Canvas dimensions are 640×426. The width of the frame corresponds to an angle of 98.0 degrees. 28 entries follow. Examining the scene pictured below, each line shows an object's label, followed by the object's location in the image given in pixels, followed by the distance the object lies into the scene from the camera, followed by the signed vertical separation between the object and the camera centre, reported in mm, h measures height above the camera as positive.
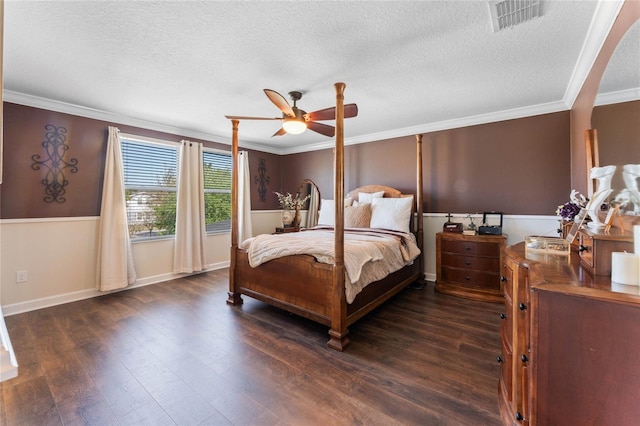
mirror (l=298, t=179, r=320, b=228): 5479 +304
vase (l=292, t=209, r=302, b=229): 5520 -75
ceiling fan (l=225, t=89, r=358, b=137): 2445 +960
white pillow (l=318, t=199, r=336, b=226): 4395 +20
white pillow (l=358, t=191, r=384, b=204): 4363 +294
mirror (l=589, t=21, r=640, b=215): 1398 +561
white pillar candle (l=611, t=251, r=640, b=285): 1051 -205
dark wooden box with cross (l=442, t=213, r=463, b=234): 3588 -168
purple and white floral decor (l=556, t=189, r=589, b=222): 1967 +38
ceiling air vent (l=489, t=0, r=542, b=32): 1681 +1281
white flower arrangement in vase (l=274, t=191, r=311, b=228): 5434 +125
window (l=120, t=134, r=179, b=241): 3891 +428
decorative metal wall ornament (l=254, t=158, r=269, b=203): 5561 +692
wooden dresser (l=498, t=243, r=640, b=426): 994 -520
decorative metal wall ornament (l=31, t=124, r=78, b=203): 3184 +590
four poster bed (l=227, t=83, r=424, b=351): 2350 -601
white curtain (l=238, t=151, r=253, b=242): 5109 +318
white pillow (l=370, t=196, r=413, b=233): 3727 +3
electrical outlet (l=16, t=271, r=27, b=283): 3018 -681
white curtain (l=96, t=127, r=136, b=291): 3484 -196
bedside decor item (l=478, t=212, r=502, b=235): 3362 -155
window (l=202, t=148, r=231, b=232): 4781 +435
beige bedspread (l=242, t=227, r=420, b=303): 2478 -360
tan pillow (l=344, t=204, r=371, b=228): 4031 -26
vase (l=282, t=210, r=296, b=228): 5406 -54
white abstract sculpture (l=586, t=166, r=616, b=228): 1465 +97
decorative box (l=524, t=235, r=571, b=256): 1546 -181
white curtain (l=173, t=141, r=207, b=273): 4246 +19
